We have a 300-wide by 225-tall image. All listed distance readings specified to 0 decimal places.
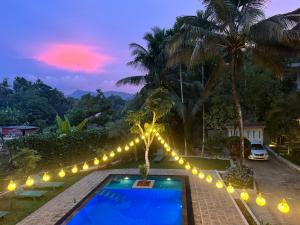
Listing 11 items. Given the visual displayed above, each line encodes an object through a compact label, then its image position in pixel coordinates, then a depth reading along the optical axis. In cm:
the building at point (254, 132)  2126
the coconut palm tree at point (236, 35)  1066
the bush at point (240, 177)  1083
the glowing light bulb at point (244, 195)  704
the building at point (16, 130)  2580
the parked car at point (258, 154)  1729
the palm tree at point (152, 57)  1837
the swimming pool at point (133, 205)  864
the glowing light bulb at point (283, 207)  579
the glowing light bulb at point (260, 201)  651
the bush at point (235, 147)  1815
